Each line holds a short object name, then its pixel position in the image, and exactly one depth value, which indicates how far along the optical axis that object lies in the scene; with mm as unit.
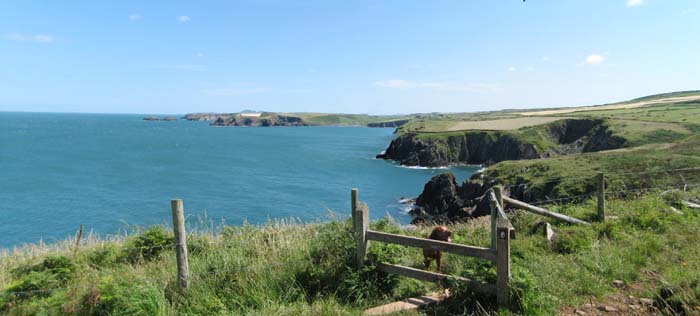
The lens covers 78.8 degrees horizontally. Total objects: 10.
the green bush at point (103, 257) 10359
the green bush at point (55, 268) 9430
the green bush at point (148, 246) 10555
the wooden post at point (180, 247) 7496
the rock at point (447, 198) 52406
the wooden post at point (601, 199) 12031
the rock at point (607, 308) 6695
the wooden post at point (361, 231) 7930
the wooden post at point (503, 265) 6508
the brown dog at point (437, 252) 8188
